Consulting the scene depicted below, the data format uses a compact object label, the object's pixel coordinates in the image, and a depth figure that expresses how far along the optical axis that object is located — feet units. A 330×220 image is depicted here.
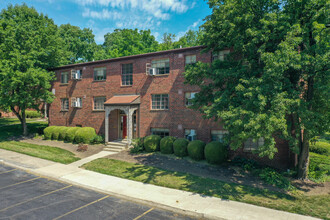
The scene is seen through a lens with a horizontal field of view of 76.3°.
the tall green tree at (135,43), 147.21
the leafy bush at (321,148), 53.26
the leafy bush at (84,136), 67.46
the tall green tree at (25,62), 67.41
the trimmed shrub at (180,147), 50.90
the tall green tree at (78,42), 144.15
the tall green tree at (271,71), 30.45
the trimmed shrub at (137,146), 56.39
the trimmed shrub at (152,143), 55.52
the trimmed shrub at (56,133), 73.72
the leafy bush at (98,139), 67.78
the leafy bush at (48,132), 74.97
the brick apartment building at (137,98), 56.03
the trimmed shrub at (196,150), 48.18
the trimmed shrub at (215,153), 45.32
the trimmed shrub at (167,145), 53.31
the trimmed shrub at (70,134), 69.56
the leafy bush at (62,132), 72.38
